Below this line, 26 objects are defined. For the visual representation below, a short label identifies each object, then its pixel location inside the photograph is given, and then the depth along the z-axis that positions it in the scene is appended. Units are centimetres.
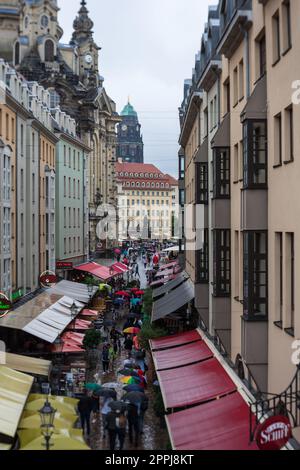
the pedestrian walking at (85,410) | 2282
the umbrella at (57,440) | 1631
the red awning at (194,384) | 2006
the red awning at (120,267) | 6981
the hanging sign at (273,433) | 1249
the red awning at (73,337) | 3303
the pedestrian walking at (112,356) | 3494
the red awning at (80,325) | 3677
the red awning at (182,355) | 2520
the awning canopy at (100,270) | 6134
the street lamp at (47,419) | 1659
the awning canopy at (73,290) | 4539
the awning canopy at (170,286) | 4483
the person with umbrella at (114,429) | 2089
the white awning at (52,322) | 2958
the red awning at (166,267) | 6902
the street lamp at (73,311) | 3487
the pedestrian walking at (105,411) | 2188
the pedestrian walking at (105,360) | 3359
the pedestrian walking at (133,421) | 2219
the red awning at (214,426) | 1541
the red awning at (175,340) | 2942
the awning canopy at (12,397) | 1775
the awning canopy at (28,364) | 2541
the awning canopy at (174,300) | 3419
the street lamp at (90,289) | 4745
